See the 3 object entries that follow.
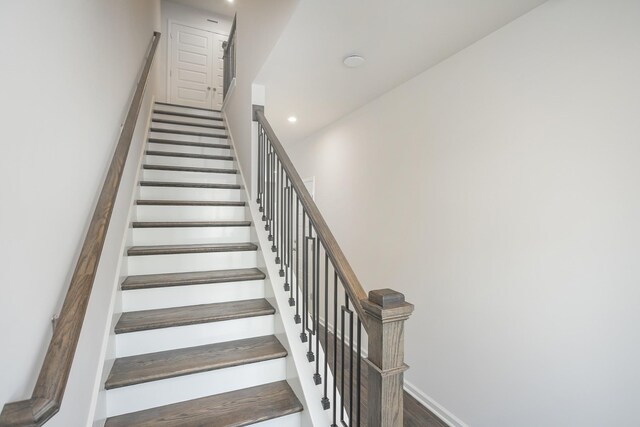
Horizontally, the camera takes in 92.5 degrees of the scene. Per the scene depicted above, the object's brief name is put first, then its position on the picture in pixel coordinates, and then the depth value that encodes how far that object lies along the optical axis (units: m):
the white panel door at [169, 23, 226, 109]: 5.46
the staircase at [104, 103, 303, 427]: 1.48
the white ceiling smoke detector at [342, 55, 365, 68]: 2.16
